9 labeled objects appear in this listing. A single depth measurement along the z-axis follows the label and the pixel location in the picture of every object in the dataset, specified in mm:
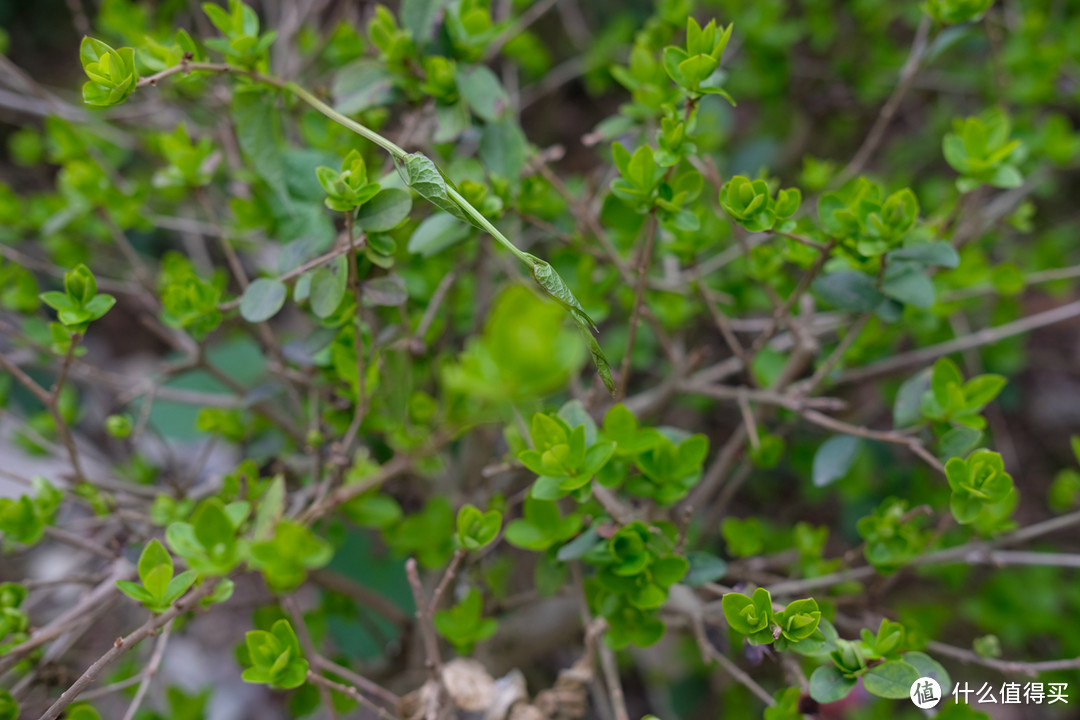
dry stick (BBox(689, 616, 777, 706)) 1067
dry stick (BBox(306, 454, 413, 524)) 1060
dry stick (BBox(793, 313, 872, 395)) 1099
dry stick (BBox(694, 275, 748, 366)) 1121
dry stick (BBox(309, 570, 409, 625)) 1164
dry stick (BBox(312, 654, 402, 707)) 1063
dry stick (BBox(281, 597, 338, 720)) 1057
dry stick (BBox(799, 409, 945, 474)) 1069
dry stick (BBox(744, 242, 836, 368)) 1080
